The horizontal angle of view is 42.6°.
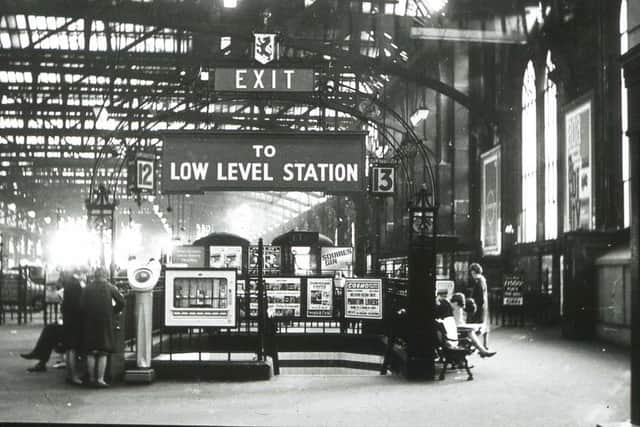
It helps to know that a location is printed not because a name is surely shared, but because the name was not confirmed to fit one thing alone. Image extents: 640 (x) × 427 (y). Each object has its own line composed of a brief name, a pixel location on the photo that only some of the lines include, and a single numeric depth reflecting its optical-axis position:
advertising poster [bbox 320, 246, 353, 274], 29.67
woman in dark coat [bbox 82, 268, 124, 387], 11.05
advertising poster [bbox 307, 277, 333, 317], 16.36
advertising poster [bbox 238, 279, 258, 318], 17.41
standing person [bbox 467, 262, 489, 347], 14.57
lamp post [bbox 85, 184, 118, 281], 22.42
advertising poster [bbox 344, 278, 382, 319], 15.07
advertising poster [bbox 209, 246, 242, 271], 30.03
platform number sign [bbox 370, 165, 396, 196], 20.72
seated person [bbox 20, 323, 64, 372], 12.69
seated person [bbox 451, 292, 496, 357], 13.30
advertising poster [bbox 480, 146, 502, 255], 28.45
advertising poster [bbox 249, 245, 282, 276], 29.00
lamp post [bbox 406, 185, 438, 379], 11.88
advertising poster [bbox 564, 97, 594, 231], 21.22
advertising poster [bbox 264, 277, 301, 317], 16.38
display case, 12.05
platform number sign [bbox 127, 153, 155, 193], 20.64
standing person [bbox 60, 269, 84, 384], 11.40
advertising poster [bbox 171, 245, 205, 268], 30.88
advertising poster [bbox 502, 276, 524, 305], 22.10
